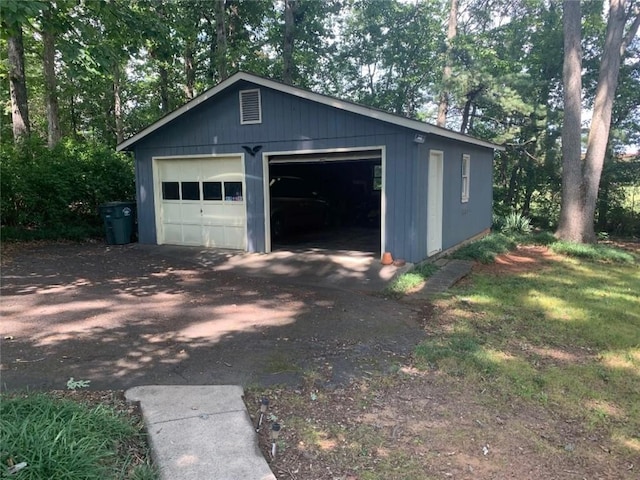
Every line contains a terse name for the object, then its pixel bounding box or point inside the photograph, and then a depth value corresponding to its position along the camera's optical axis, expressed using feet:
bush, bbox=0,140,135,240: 37.78
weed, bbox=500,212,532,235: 49.52
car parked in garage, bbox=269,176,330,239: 39.29
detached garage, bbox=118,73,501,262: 28.35
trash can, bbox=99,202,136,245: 37.88
